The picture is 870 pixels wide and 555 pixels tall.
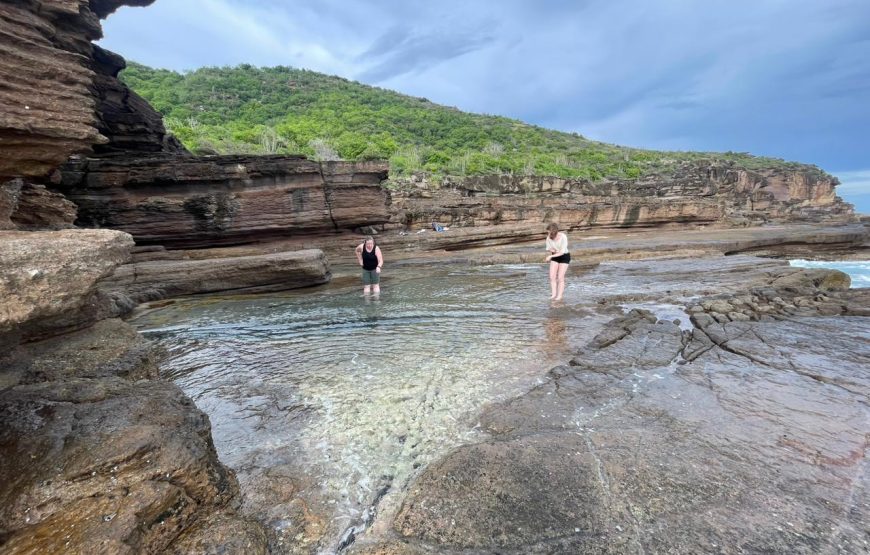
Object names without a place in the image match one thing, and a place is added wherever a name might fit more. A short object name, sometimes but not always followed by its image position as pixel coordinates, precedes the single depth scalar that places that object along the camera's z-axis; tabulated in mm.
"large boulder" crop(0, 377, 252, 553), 1875
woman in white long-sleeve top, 7805
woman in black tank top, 9000
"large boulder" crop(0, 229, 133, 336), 2031
